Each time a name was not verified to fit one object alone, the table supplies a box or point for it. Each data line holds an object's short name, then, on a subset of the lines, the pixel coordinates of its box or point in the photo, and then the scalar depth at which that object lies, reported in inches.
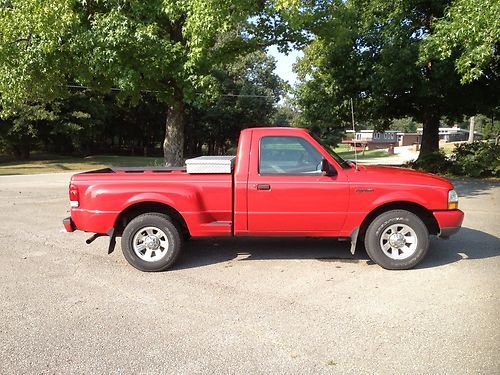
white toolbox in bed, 218.4
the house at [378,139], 3104.3
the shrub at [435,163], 680.4
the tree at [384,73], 613.6
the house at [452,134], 3701.5
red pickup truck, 214.5
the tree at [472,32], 371.2
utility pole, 1856.5
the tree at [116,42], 380.2
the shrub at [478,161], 618.2
